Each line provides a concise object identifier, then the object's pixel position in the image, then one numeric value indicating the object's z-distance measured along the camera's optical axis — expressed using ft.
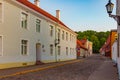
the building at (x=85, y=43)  139.59
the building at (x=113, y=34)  70.20
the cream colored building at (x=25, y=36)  28.07
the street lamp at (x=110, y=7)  16.70
